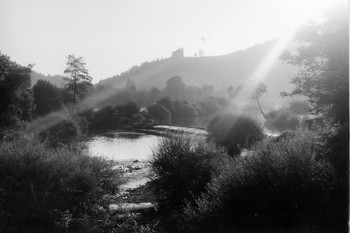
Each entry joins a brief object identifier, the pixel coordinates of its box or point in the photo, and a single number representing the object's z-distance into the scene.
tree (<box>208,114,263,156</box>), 31.94
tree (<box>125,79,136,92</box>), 144.10
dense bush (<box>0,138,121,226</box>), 11.58
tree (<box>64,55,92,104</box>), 73.75
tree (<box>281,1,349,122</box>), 16.90
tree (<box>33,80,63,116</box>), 65.97
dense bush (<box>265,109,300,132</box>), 54.19
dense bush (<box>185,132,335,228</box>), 10.14
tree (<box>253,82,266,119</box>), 82.69
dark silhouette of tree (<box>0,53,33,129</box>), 35.69
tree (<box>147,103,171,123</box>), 96.06
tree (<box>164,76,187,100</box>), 138.16
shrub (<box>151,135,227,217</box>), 14.90
